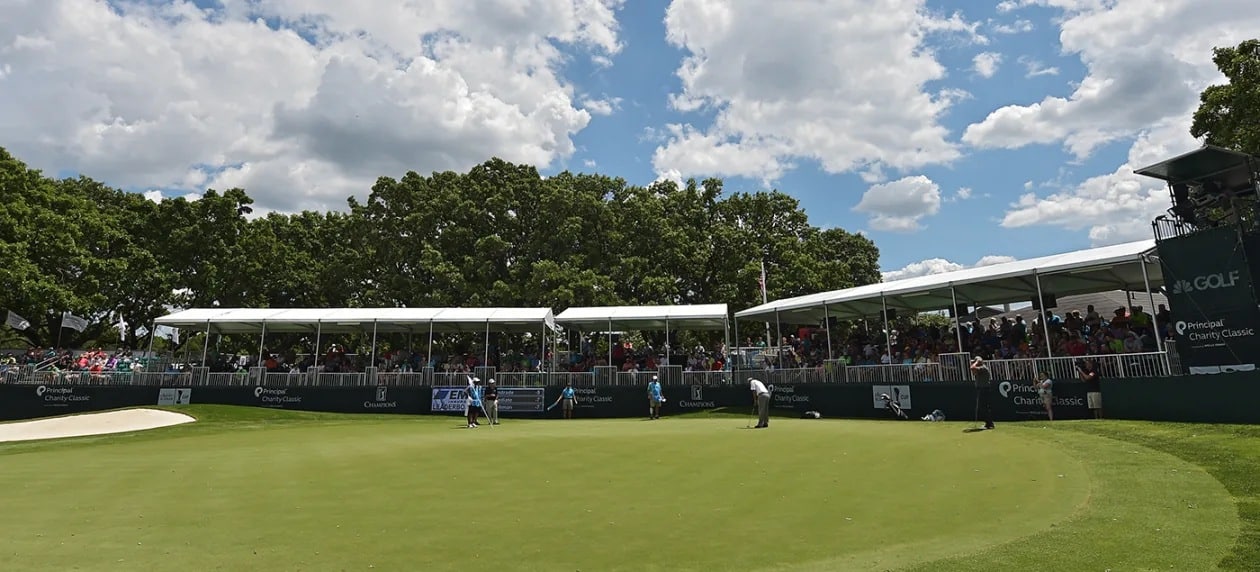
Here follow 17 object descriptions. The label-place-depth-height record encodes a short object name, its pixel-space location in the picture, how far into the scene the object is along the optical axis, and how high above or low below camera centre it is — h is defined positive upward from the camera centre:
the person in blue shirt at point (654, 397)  23.72 +0.01
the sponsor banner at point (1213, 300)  14.29 +1.69
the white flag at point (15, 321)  32.44 +4.51
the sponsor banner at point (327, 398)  27.31 +0.41
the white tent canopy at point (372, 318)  28.36 +3.74
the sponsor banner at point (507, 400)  26.73 +0.12
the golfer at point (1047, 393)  16.81 -0.20
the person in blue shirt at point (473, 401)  20.77 +0.07
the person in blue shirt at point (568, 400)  25.50 +0.01
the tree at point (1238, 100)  19.98 +8.35
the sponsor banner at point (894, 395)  20.73 -0.15
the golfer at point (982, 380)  14.63 +0.14
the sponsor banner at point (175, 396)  27.78 +0.66
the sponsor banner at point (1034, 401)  17.12 -0.42
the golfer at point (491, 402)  21.78 +0.01
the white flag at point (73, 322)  33.03 +4.52
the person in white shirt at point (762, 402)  16.94 -0.20
